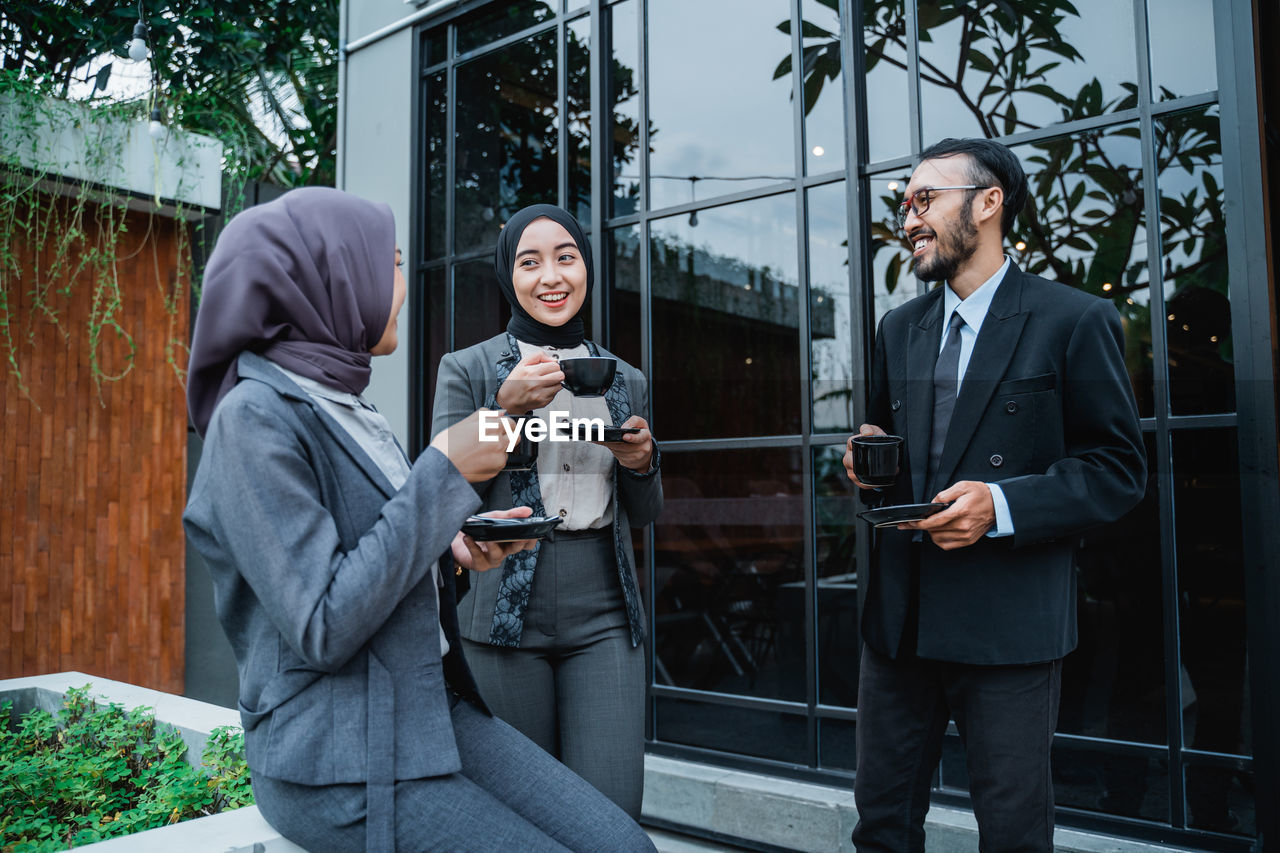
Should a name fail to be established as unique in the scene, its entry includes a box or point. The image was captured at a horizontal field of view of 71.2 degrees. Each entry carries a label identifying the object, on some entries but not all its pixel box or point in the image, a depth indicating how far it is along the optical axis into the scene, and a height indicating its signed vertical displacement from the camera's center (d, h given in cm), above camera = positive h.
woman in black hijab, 205 -23
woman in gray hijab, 119 -8
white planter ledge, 161 -76
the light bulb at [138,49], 490 +236
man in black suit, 182 -6
